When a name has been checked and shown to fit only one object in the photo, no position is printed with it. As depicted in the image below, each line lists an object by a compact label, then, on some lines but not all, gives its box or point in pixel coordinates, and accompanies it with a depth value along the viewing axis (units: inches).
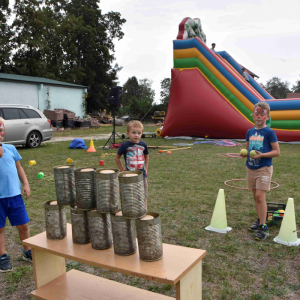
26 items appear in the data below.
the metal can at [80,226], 102.5
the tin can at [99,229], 98.1
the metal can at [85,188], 99.9
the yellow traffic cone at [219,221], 164.2
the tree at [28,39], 1292.8
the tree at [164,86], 2981.3
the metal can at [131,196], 90.4
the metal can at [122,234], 93.4
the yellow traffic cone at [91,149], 473.4
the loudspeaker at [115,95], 504.1
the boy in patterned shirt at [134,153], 159.8
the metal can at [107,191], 93.7
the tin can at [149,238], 89.7
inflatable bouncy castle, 536.1
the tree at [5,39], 1251.8
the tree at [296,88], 3616.1
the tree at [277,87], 3861.7
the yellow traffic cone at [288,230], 148.4
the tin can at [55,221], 107.9
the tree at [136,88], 3414.9
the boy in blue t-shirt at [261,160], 153.5
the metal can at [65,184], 104.8
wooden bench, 85.5
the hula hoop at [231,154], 409.4
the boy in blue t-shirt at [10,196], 123.9
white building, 846.5
